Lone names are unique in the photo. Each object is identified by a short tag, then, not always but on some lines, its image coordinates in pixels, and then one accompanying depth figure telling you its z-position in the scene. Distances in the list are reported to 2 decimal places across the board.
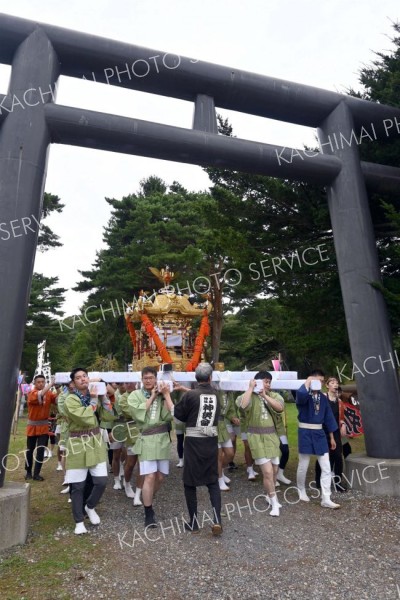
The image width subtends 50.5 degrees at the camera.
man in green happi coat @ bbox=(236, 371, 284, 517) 4.64
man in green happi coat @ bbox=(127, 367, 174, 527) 4.36
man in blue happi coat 4.93
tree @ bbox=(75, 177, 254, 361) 21.12
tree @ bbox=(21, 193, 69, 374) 21.09
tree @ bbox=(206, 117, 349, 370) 7.24
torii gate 4.53
